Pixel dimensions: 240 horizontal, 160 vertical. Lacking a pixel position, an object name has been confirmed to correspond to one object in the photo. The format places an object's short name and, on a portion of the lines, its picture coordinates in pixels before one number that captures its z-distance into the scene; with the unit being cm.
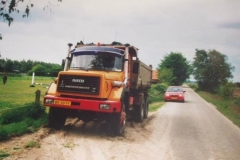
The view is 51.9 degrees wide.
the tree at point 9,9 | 376
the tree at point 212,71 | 7334
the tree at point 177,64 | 7419
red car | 2538
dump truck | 738
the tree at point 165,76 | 5056
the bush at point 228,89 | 3212
